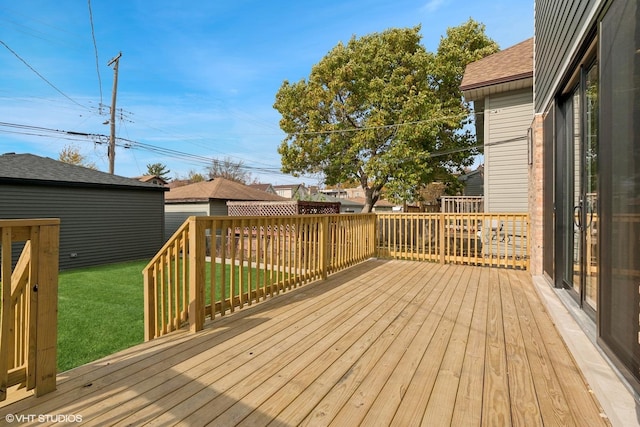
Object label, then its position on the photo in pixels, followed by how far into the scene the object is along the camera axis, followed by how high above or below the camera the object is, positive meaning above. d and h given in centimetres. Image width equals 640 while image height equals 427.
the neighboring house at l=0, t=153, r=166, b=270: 827 +24
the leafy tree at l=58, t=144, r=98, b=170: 2548 +496
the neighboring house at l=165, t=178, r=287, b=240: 1377 +68
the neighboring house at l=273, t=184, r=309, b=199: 4934 +395
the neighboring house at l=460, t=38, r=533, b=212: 721 +221
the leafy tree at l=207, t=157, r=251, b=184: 3538 +535
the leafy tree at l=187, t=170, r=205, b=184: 4078 +518
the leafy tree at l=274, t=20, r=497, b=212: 1231 +444
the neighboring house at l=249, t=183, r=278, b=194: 3661 +333
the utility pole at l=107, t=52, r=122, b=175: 1436 +456
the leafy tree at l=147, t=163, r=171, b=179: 4311 +632
